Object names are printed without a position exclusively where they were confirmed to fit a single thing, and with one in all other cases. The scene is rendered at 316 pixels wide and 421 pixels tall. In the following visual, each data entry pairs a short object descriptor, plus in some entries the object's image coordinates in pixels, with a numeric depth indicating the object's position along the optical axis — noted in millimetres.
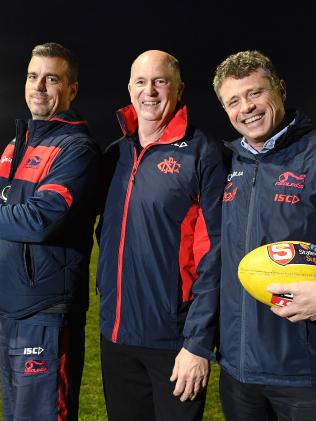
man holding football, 2141
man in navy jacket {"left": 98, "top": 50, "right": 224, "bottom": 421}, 2459
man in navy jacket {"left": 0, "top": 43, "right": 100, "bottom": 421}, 2578
